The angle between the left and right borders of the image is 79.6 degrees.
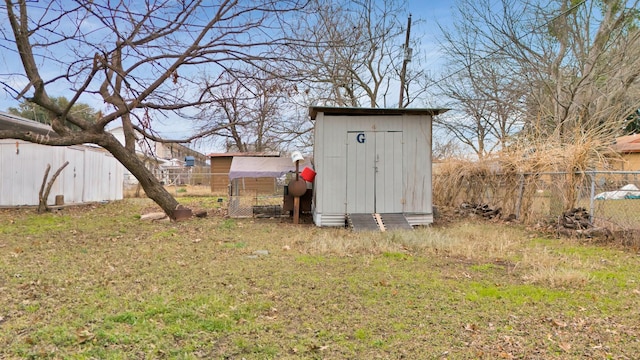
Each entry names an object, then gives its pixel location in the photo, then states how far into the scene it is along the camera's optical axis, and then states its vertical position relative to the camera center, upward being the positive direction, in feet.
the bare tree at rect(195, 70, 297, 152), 23.48 +6.67
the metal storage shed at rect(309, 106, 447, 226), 29.12 +2.14
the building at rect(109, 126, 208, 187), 30.04 +3.60
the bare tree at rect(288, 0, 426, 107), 42.57 +17.18
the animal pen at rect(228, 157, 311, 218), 31.27 +1.25
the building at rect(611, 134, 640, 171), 64.07 +7.51
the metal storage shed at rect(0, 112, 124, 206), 37.73 +2.03
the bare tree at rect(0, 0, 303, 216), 16.78 +7.15
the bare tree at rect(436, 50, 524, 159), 42.03 +11.32
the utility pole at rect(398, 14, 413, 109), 47.85 +17.01
